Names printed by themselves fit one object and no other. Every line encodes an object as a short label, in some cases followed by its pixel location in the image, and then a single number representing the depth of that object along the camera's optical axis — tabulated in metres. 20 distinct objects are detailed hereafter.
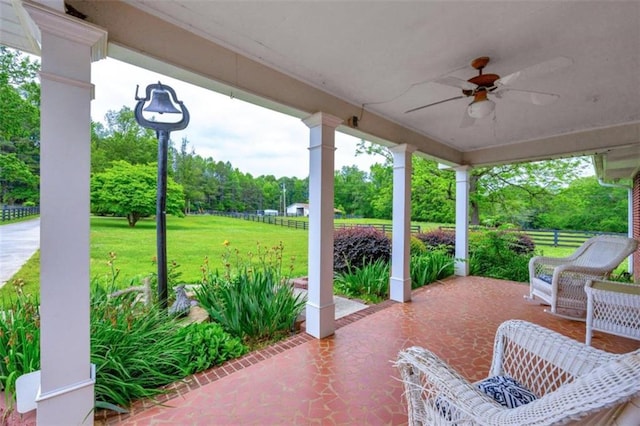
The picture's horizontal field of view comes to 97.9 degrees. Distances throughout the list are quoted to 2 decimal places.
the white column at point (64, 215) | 1.60
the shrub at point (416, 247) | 6.16
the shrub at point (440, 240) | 6.84
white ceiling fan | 2.32
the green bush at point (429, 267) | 5.29
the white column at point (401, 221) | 4.27
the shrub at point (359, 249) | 5.54
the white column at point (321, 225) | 3.10
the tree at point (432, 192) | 9.67
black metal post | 3.05
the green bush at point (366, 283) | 4.65
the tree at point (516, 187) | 8.95
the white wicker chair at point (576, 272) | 3.64
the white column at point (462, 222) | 5.98
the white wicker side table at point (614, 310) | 2.58
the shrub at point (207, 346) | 2.48
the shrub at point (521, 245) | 7.19
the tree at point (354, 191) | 10.49
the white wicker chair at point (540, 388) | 0.86
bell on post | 2.92
